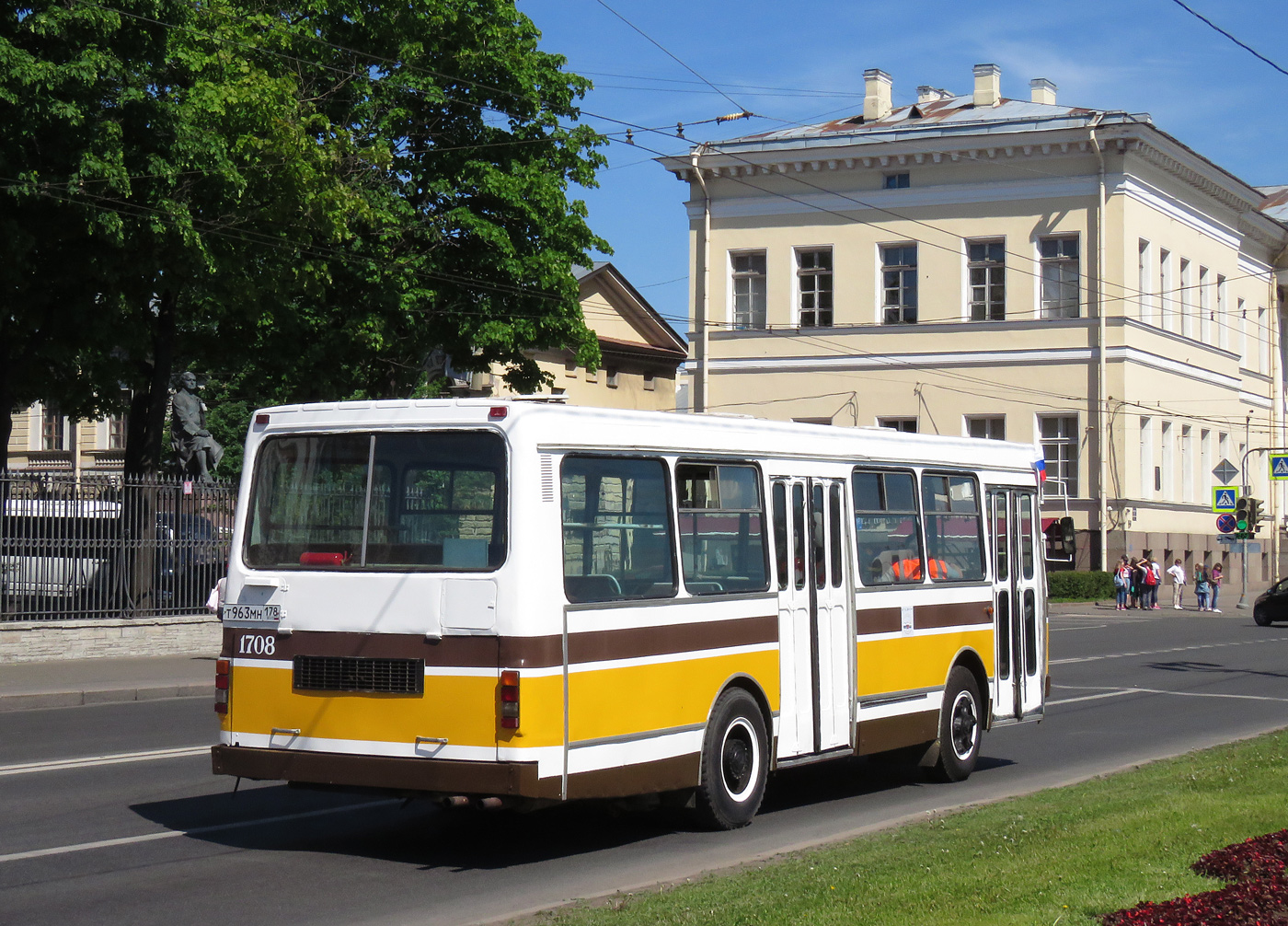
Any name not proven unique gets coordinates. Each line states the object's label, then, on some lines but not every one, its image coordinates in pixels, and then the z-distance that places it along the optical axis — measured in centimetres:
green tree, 2269
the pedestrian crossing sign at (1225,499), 4347
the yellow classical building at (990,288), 4969
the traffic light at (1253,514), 4416
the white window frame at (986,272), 5159
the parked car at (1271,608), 4191
